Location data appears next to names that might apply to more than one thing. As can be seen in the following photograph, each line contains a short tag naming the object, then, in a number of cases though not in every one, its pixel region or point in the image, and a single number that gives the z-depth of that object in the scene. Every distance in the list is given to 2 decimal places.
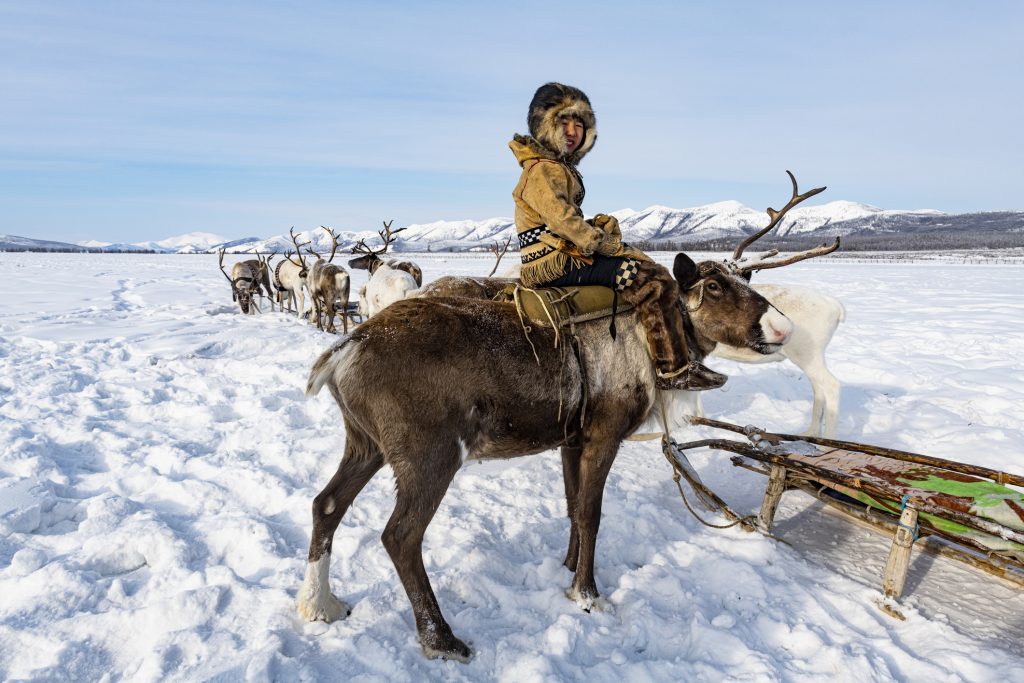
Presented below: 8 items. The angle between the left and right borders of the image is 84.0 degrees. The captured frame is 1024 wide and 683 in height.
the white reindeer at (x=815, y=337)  6.84
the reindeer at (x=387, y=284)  11.16
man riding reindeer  3.51
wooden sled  3.29
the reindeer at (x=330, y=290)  14.28
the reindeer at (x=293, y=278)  17.77
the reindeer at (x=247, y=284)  18.08
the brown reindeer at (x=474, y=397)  2.92
